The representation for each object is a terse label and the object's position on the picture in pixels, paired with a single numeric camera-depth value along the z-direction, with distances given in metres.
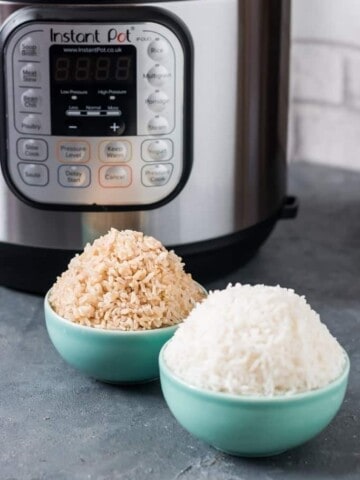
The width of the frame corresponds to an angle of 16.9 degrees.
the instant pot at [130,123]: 0.86
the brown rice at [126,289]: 0.76
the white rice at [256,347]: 0.67
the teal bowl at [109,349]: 0.76
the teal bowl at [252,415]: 0.67
